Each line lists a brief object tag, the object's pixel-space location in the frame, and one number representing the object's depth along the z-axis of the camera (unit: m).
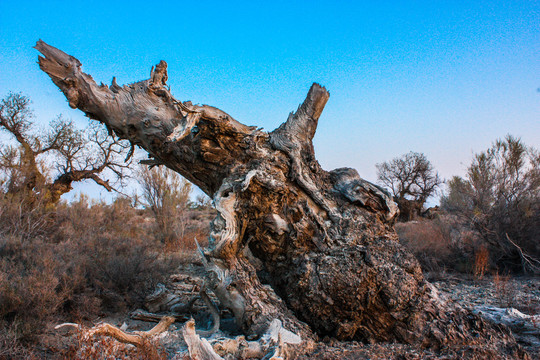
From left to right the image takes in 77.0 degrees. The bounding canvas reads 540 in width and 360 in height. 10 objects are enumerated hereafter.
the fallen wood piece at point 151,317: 4.37
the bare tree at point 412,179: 23.70
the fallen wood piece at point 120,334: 2.89
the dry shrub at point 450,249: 7.81
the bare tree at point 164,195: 12.14
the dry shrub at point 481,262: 7.27
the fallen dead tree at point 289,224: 3.48
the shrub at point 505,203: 7.90
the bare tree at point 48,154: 11.74
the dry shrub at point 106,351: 2.61
